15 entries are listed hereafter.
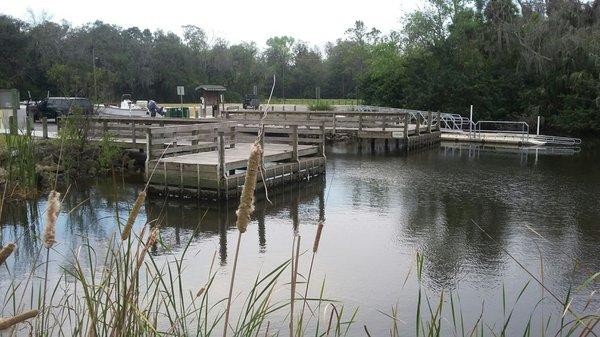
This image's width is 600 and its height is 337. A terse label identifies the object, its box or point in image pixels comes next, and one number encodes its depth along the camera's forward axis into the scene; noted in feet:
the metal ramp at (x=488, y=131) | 86.53
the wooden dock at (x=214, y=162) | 41.32
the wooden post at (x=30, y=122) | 49.61
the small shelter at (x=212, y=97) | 99.86
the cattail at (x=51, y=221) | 5.13
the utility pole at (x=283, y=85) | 196.79
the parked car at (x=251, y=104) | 114.21
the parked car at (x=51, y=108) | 86.02
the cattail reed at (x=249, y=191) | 4.49
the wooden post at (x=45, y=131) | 57.48
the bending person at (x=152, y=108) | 85.15
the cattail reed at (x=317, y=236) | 5.42
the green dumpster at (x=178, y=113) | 87.04
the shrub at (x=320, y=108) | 122.66
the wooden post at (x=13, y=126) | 36.78
